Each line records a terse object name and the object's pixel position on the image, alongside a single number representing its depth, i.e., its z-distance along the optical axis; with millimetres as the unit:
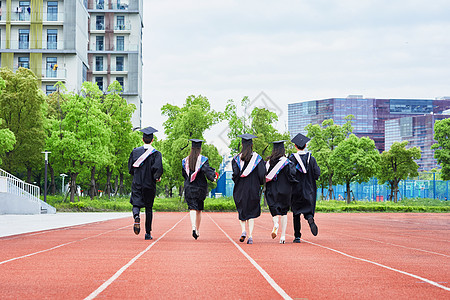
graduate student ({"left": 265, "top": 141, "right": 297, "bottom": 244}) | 12016
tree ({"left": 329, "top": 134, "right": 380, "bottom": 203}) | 60500
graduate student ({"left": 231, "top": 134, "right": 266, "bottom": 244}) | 12000
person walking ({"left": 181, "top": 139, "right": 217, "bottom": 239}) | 12344
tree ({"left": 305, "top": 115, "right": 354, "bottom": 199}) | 69625
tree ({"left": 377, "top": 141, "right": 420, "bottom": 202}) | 63094
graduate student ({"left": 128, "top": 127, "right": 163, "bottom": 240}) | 12414
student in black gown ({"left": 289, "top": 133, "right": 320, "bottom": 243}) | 12148
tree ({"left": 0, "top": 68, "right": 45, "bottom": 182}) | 41312
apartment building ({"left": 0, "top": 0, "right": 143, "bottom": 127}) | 62656
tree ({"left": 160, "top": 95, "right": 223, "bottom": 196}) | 50031
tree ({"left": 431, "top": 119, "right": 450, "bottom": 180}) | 59469
